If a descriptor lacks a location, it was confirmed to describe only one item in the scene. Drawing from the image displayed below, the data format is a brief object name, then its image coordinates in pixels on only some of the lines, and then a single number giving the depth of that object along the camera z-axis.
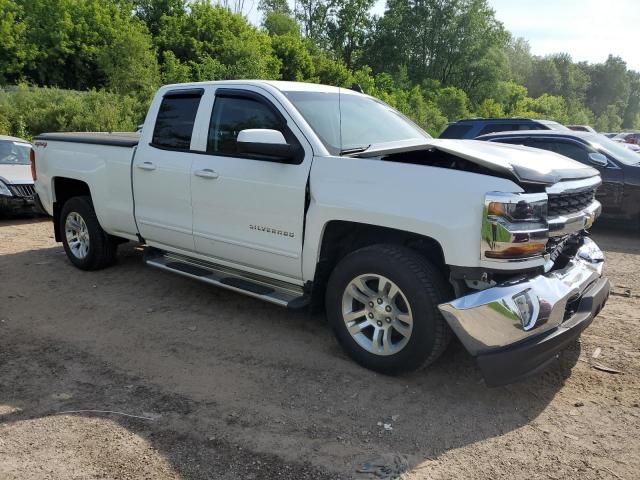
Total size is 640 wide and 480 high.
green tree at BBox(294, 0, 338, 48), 61.25
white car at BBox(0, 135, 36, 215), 9.04
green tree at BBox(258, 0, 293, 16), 68.38
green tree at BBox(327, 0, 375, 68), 59.69
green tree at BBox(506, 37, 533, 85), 78.69
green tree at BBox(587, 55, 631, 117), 93.04
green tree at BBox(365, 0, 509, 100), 58.91
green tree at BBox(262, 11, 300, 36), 57.31
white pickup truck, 3.18
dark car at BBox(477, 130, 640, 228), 8.27
